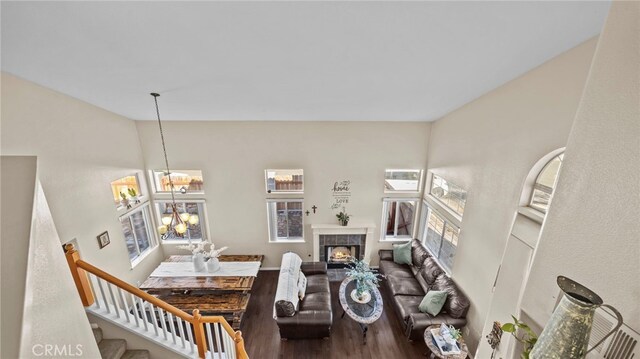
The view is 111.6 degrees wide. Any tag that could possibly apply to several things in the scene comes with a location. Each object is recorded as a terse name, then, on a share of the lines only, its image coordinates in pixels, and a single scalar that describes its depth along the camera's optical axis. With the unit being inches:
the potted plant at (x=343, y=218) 231.0
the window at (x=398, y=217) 237.7
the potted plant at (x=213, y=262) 198.8
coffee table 163.0
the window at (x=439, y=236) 189.6
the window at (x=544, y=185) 109.0
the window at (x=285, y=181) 227.1
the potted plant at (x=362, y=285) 176.4
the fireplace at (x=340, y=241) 231.8
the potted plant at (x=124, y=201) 189.6
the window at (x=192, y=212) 228.1
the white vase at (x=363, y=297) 174.7
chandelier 147.4
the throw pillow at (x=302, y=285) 180.5
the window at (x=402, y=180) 232.4
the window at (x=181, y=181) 222.1
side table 136.3
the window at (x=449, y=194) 177.5
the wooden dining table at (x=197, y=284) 182.1
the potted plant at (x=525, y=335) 66.2
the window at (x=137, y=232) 197.5
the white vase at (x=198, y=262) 198.2
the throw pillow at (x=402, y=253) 226.1
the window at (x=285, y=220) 234.4
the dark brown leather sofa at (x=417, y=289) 158.4
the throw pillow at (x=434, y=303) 162.4
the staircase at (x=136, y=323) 104.7
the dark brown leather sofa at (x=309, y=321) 159.6
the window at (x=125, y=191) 185.5
